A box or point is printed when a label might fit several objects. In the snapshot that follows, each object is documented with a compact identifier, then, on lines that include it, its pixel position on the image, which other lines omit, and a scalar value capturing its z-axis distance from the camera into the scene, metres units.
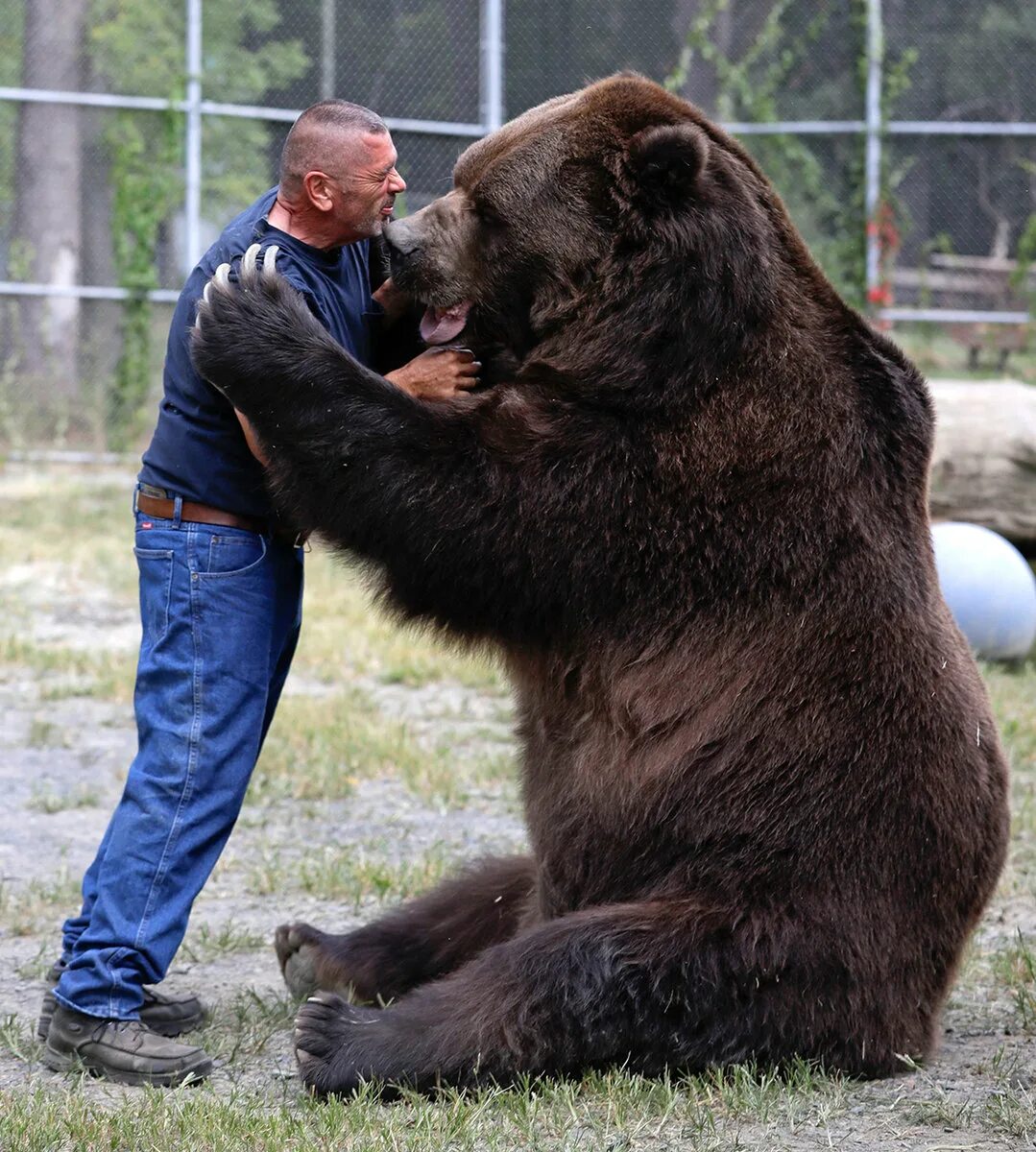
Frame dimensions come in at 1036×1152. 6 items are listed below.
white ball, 17.08
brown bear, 6.98
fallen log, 18.91
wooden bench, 29.37
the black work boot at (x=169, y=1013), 8.12
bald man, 7.50
